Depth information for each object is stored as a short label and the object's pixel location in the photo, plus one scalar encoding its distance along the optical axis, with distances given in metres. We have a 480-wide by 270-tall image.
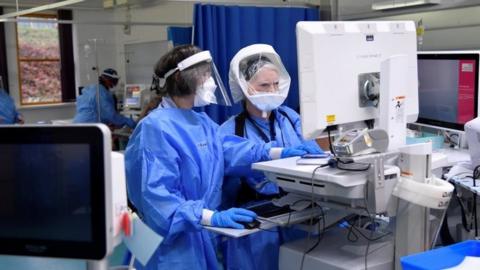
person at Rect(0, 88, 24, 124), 5.21
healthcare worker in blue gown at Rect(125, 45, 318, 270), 1.82
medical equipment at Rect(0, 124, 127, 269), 0.96
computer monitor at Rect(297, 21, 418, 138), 1.64
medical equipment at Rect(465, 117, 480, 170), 2.25
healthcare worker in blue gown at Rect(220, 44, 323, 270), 2.15
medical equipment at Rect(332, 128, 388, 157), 1.66
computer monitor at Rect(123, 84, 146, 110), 5.79
